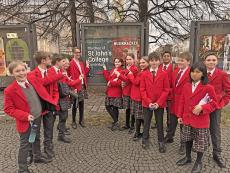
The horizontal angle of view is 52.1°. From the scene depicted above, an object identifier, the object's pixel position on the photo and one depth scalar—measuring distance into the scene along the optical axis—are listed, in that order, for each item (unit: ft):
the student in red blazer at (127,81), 15.66
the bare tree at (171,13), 37.11
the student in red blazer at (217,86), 11.67
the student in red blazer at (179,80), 12.98
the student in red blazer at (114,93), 16.37
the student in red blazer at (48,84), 12.48
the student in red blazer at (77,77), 17.08
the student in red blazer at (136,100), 14.83
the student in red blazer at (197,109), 10.74
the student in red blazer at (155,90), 13.03
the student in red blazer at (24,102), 10.48
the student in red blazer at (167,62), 15.23
